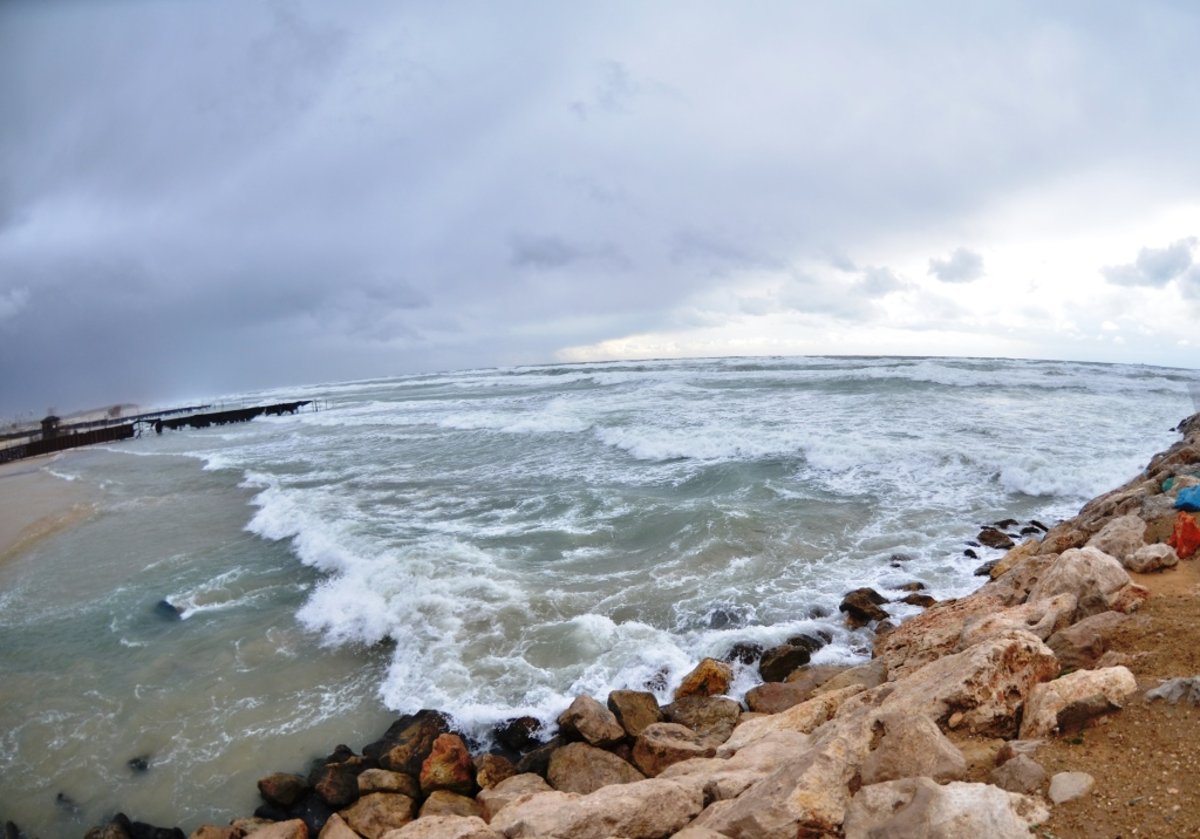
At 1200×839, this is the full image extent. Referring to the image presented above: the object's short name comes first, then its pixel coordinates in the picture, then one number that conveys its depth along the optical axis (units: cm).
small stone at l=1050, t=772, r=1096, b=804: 279
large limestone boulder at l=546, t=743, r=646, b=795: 551
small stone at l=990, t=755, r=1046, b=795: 291
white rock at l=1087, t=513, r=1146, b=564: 611
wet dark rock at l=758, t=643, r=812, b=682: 709
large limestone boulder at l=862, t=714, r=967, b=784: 313
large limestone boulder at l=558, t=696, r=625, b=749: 593
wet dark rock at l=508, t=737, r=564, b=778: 576
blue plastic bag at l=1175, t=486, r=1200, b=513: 698
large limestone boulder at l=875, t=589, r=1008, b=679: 578
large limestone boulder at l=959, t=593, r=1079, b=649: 478
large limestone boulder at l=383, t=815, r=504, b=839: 389
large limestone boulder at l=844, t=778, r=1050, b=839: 253
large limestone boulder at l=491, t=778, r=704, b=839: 371
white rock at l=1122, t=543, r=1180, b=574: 560
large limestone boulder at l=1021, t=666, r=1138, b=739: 333
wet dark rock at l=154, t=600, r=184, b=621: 933
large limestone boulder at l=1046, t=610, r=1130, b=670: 409
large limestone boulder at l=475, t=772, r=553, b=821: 523
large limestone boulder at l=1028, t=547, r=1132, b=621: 483
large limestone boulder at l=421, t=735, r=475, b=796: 564
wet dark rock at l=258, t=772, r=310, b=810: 566
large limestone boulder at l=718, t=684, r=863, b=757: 510
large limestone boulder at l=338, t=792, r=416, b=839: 532
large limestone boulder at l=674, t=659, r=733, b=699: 680
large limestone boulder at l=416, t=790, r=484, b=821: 535
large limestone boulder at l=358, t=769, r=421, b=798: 562
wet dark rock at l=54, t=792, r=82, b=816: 573
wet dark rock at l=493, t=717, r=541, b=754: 624
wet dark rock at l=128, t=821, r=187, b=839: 538
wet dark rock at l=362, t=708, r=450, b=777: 587
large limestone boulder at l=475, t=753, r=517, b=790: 567
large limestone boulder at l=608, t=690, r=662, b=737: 614
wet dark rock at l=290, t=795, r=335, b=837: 547
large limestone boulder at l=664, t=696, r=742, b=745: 614
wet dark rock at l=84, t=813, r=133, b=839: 529
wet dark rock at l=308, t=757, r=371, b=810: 561
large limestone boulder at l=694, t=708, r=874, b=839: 301
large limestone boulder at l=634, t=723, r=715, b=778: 555
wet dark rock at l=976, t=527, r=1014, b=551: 1035
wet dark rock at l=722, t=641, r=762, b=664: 738
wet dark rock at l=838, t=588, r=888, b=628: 809
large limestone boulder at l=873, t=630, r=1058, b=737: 369
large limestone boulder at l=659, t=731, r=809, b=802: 396
